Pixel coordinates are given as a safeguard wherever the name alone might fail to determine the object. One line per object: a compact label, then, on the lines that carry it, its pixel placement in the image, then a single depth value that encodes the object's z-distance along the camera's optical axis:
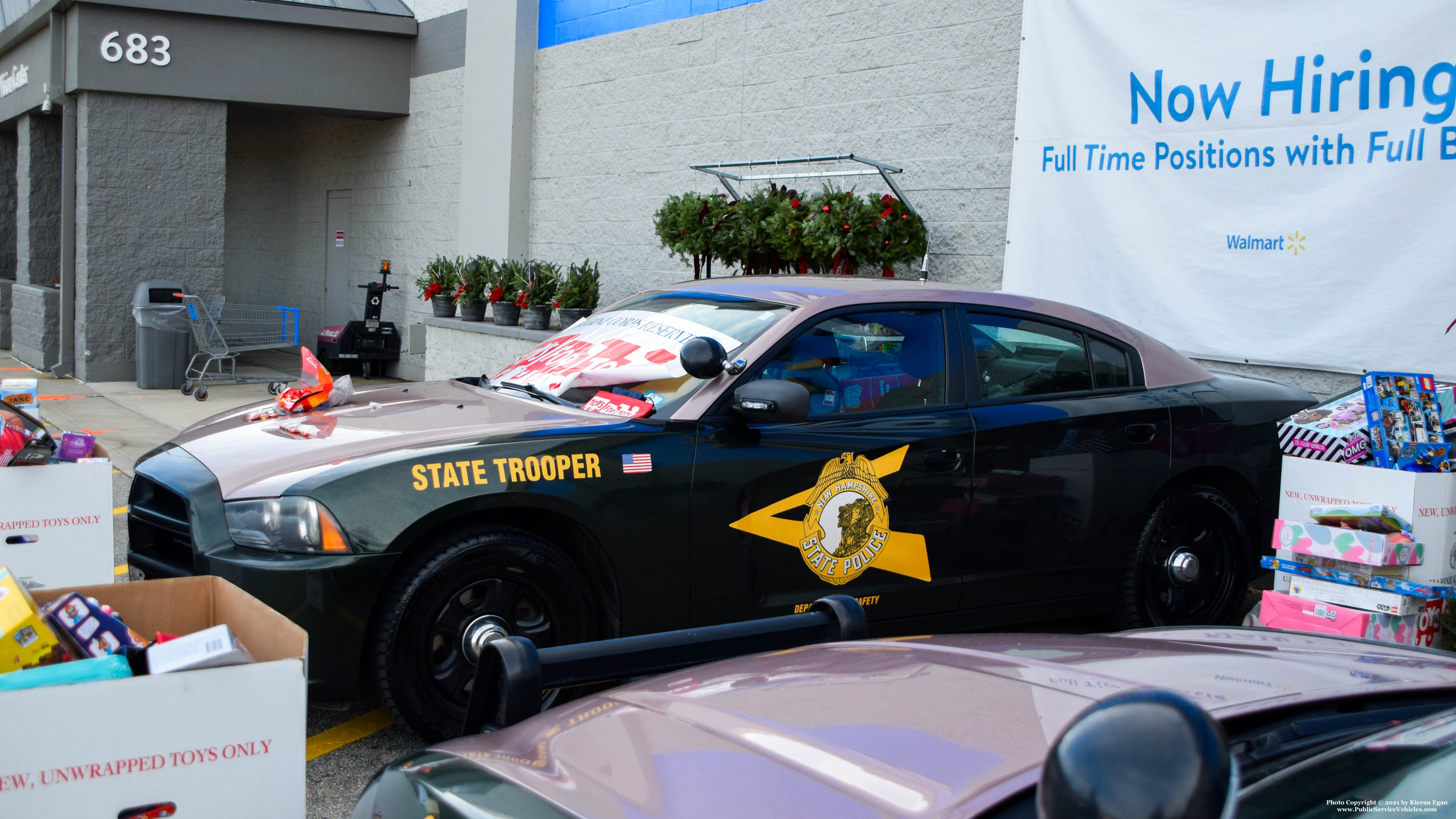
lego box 4.00
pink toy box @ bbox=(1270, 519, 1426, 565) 3.83
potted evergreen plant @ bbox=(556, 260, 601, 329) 10.24
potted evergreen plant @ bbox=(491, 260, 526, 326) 10.92
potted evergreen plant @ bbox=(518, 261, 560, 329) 10.50
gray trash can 12.45
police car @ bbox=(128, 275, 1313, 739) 3.42
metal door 16.02
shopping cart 12.22
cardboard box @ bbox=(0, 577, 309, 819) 1.72
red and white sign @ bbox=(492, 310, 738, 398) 4.21
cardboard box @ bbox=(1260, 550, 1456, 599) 3.83
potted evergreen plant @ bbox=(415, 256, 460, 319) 11.86
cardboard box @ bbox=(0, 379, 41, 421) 4.00
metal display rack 8.20
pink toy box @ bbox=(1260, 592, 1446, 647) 3.88
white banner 5.60
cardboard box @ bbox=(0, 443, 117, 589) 3.28
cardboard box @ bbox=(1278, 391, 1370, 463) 4.18
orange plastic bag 4.24
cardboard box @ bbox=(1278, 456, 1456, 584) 3.88
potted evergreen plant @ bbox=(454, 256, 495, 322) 11.40
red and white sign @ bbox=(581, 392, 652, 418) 3.96
